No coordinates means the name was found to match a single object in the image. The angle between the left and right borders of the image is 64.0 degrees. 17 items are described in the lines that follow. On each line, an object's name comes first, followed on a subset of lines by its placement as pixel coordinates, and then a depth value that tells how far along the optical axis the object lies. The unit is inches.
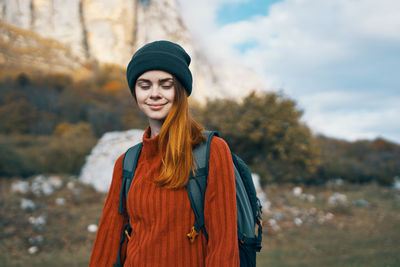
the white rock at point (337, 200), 404.5
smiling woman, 55.6
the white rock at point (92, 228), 283.7
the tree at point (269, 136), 490.0
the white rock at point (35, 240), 254.8
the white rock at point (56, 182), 383.6
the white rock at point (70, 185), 385.6
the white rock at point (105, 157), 398.6
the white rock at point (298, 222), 331.0
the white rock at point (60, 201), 340.8
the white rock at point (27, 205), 305.0
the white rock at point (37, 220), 278.9
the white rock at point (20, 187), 346.6
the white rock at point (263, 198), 360.7
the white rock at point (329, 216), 358.1
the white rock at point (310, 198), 426.4
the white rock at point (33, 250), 243.1
